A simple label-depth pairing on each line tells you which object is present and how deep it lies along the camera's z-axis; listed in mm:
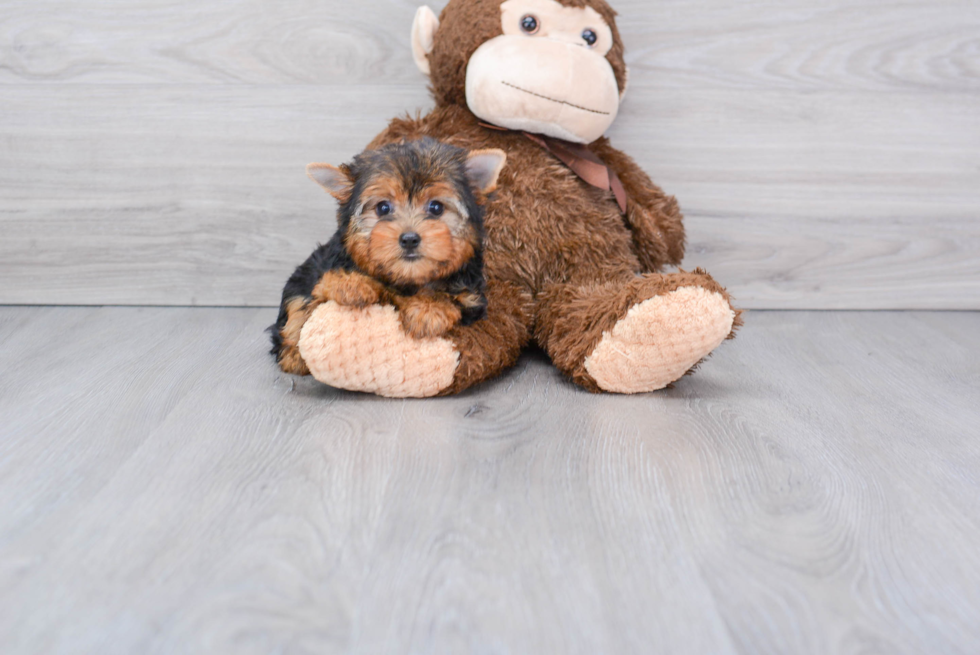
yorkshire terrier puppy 851
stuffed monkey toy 870
